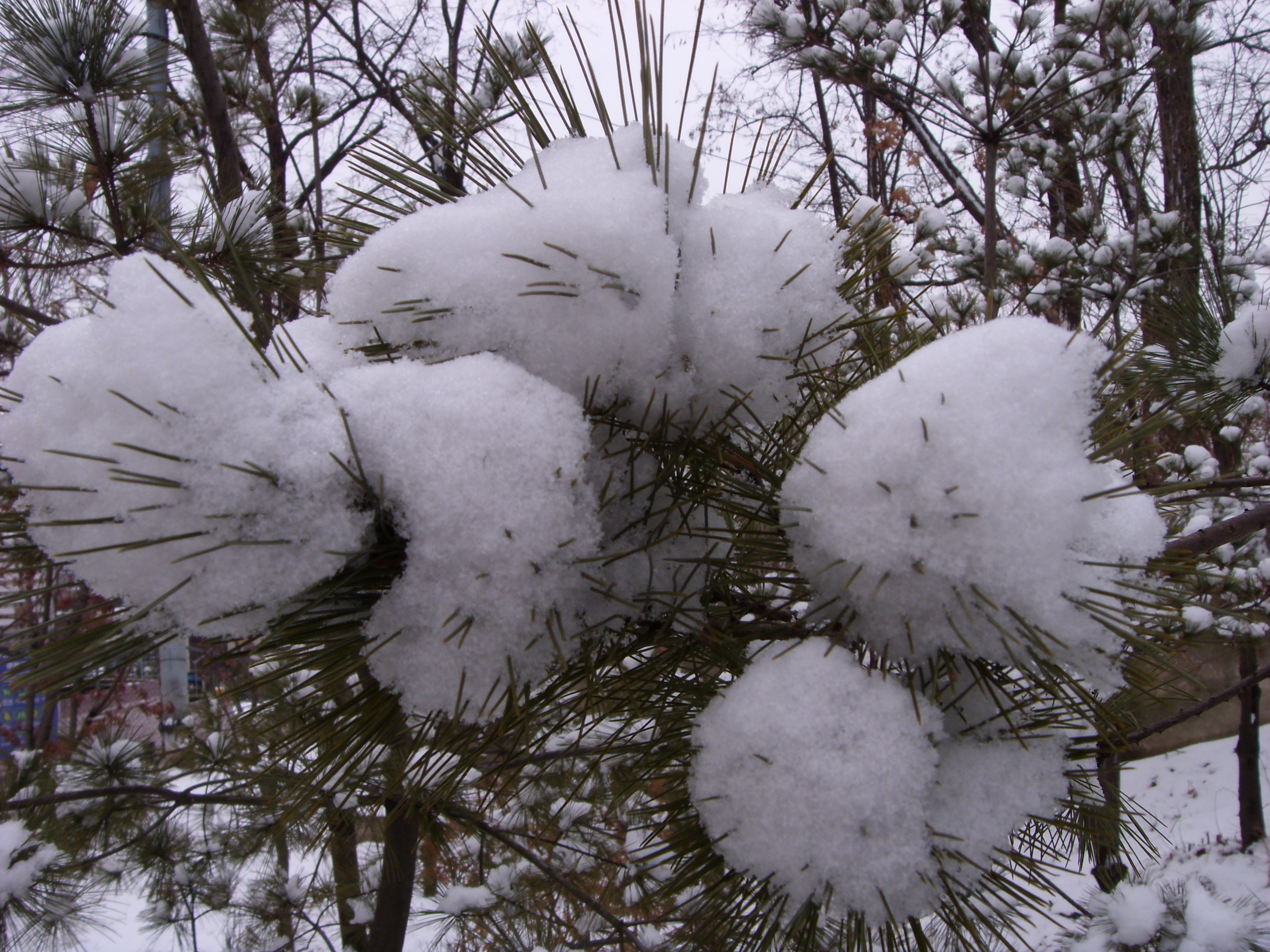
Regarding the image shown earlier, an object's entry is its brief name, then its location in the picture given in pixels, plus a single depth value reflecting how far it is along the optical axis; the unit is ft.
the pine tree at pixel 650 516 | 1.24
